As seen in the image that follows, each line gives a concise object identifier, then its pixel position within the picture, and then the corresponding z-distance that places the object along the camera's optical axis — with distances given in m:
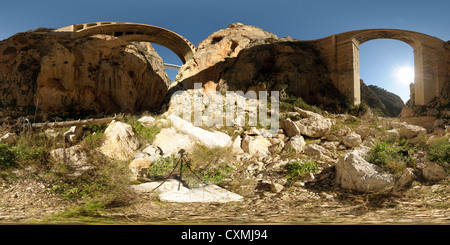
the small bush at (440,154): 3.08
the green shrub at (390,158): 3.14
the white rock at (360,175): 2.90
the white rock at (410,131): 4.71
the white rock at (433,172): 2.97
